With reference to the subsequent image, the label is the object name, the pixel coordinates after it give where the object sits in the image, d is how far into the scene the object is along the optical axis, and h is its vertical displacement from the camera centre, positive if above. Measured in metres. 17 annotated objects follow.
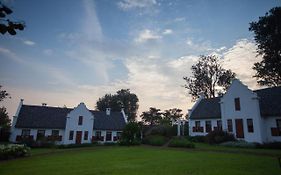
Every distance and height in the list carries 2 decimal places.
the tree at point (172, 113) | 61.62 +4.91
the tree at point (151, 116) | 61.50 +3.91
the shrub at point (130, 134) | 31.78 -0.93
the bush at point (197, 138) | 30.60 -1.41
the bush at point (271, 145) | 21.59 -1.54
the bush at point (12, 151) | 18.38 -2.44
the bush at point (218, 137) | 26.91 -0.89
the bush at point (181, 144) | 24.14 -1.83
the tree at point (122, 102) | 64.25 +8.34
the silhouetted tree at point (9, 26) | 4.68 +2.36
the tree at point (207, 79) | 42.40 +11.20
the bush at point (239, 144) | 23.12 -1.59
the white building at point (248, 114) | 25.14 +2.29
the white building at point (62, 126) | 32.50 +0.19
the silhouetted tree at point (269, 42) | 25.94 +12.05
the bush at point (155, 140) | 29.77 -1.77
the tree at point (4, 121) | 31.78 +0.84
